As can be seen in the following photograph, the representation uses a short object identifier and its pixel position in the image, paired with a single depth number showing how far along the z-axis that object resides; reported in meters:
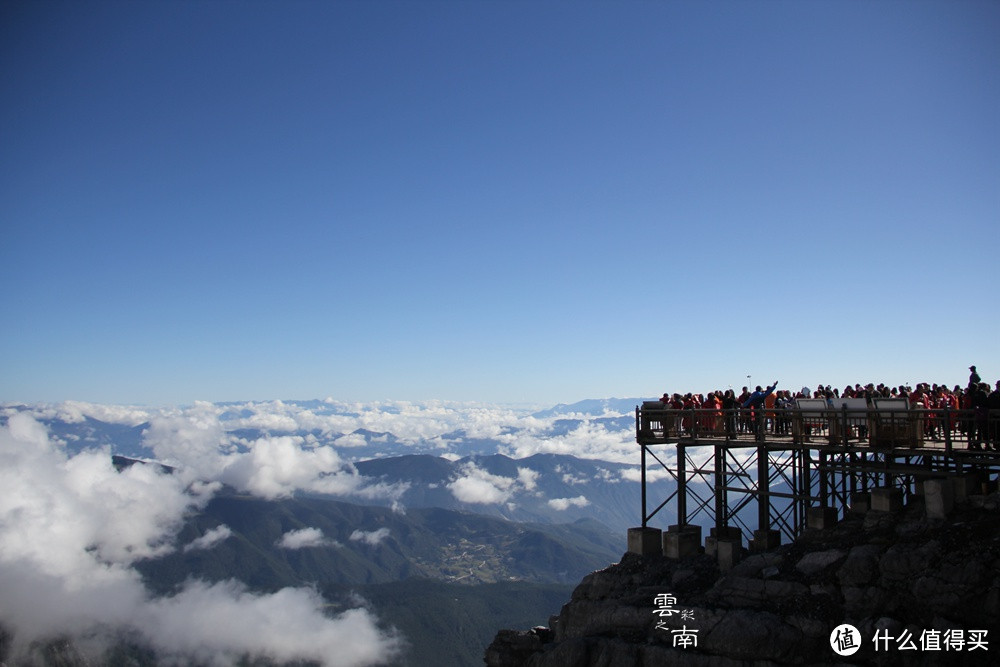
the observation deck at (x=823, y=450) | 23.05
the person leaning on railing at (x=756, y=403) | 29.00
